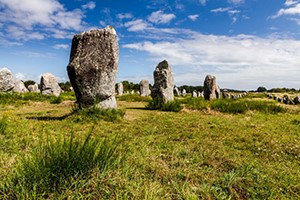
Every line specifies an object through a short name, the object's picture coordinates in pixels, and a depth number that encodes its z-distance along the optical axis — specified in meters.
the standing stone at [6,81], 22.34
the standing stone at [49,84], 27.62
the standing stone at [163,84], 14.54
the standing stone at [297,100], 21.25
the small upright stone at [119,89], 36.00
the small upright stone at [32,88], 43.34
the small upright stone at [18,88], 28.91
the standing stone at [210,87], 21.95
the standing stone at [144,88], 34.00
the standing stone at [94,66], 9.39
